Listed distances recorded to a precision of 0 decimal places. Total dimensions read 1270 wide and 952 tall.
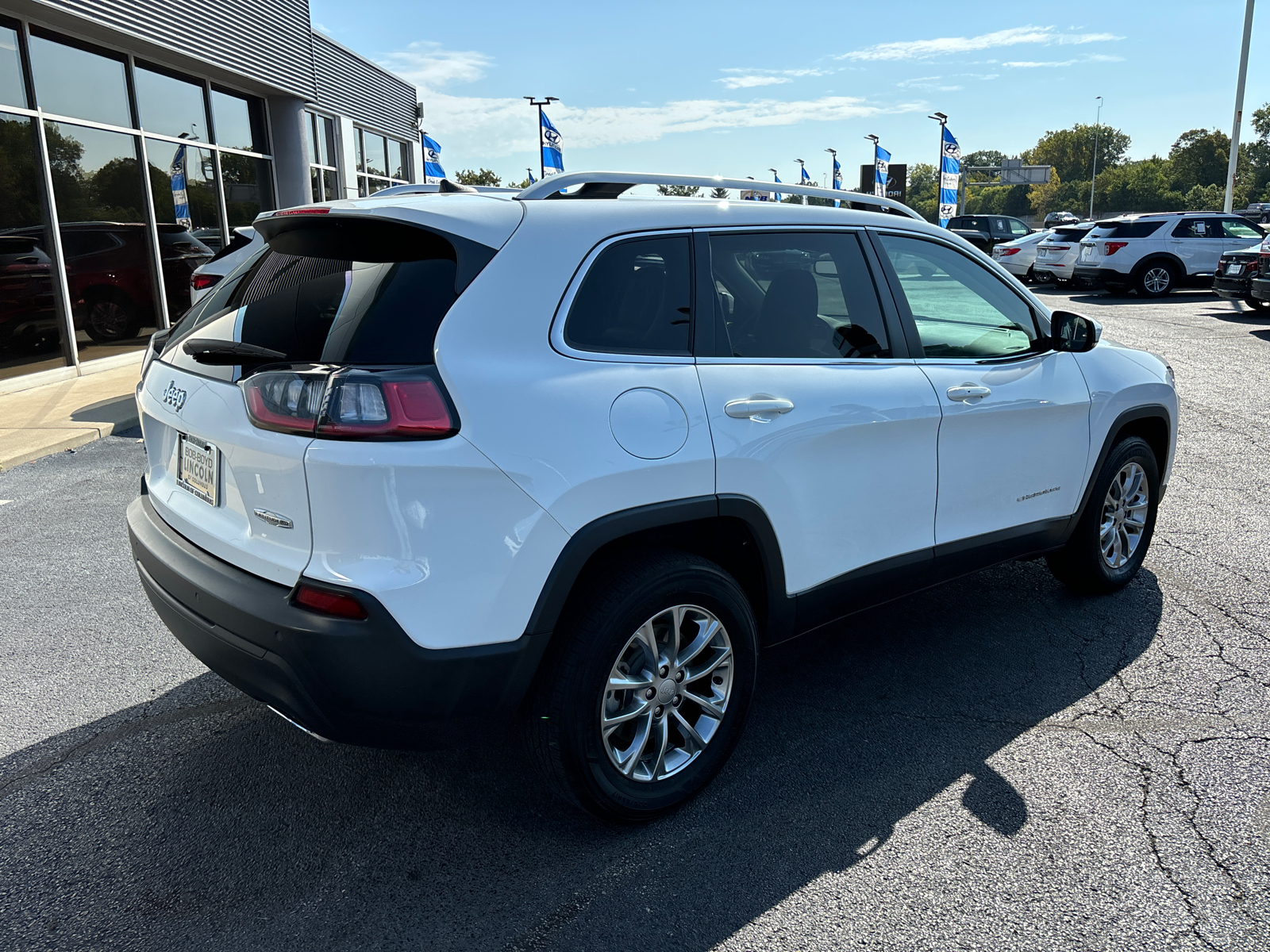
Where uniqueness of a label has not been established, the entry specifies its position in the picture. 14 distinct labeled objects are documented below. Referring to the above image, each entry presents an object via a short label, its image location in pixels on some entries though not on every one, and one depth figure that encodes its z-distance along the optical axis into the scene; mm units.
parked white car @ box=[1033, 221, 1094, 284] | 22606
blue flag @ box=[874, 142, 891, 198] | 39688
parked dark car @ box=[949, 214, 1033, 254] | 27703
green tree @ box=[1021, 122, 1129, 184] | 154875
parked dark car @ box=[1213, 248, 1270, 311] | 16000
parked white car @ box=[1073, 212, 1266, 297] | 20609
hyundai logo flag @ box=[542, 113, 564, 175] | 26656
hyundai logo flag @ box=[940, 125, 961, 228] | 29016
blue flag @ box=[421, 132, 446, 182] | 20828
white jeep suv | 2264
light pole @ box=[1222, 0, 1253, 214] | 33438
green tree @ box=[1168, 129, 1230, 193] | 128250
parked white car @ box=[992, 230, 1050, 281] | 24547
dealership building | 10586
